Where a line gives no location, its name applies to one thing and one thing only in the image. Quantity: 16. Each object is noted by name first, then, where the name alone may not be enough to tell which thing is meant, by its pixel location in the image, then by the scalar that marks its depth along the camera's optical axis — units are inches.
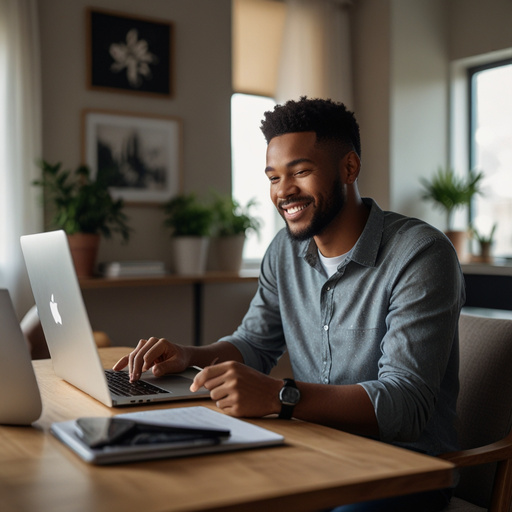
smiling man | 46.5
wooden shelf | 139.0
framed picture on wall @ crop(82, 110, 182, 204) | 159.0
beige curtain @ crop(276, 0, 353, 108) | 186.4
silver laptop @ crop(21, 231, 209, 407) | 40.9
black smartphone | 34.4
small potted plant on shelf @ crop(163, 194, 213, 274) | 161.3
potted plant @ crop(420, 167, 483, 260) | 184.4
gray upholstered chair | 50.9
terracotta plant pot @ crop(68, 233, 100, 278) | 143.3
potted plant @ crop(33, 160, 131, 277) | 143.6
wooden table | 28.7
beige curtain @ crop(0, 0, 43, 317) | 144.0
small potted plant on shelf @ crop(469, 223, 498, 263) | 180.5
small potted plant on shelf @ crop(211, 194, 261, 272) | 166.4
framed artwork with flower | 158.7
